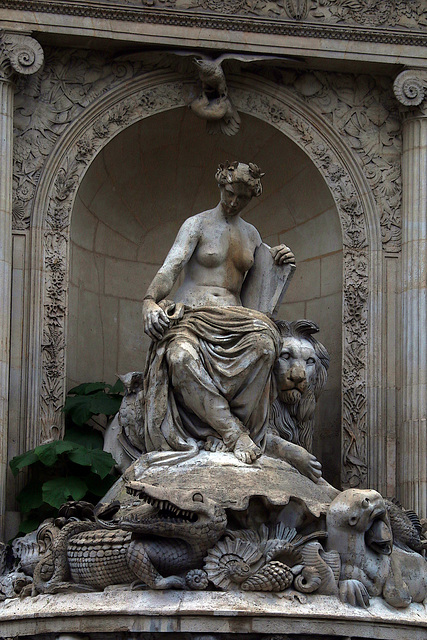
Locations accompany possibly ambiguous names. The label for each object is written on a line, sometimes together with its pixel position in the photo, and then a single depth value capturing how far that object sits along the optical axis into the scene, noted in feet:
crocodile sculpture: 37.73
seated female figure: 42.34
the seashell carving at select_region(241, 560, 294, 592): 37.96
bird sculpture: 49.08
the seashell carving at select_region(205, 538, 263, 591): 37.96
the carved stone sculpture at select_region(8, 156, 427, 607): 38.17
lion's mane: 45.24
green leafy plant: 44.83
